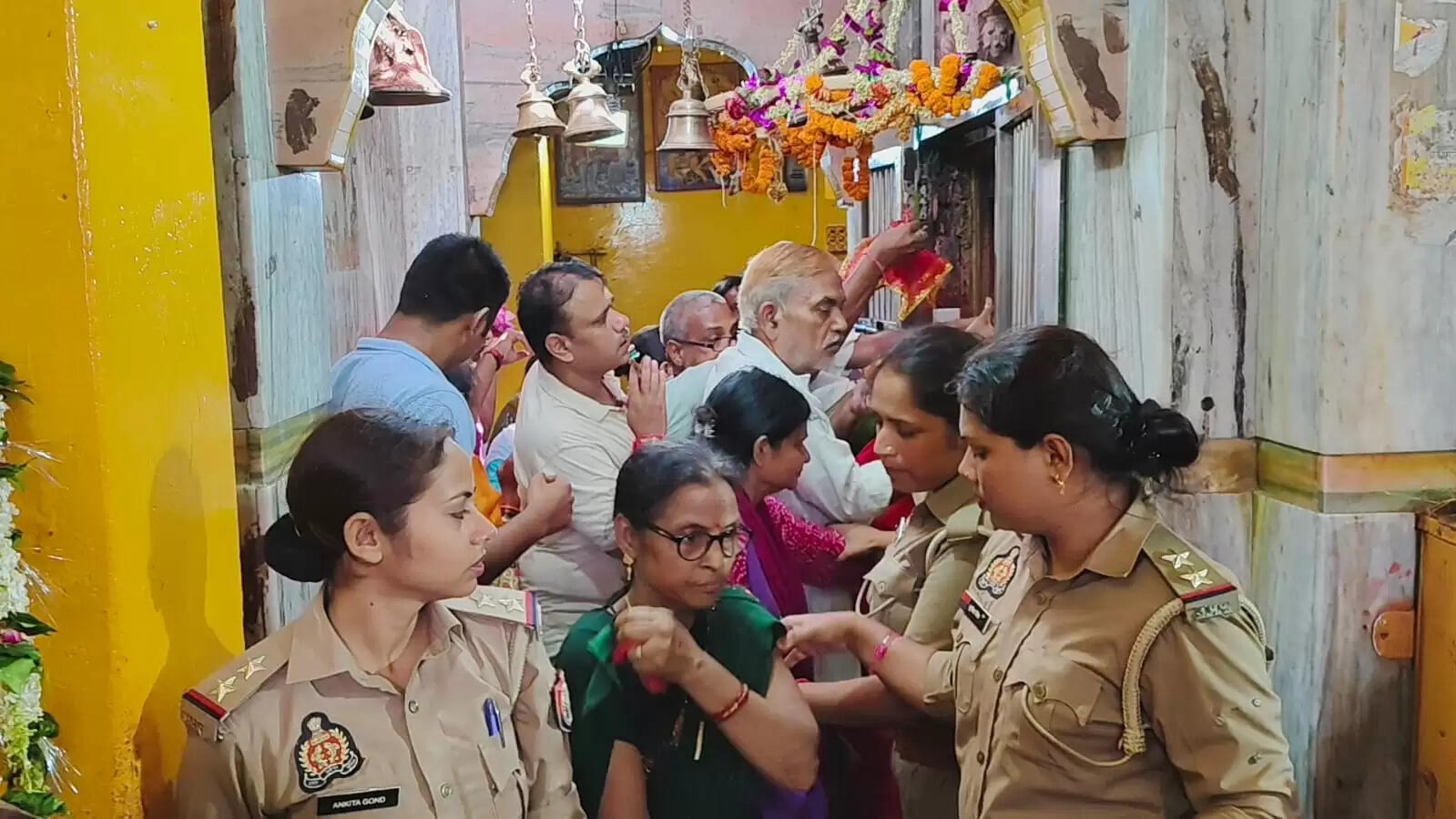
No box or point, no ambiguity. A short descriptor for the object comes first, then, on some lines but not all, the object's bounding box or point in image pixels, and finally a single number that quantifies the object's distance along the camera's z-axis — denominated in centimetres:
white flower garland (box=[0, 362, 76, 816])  152
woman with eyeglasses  195
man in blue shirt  276
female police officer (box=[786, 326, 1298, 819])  164
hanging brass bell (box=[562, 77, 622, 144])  570
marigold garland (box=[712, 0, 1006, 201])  385
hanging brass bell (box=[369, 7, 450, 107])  361
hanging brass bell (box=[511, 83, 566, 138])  590
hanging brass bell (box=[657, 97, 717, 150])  608
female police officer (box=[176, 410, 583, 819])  166
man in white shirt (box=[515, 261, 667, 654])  287
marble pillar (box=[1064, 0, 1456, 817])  234
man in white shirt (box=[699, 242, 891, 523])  333
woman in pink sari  264
